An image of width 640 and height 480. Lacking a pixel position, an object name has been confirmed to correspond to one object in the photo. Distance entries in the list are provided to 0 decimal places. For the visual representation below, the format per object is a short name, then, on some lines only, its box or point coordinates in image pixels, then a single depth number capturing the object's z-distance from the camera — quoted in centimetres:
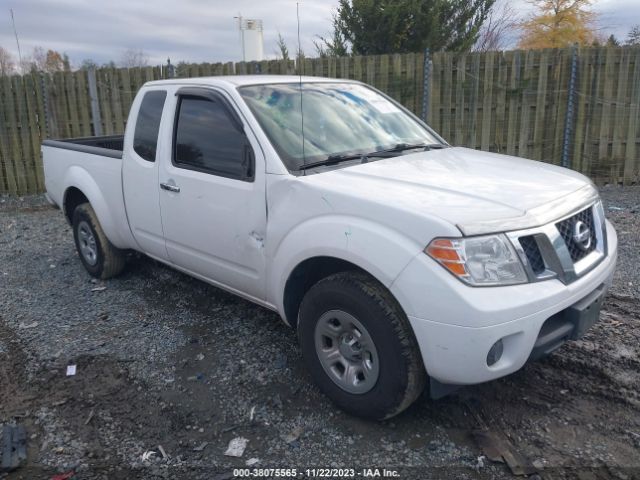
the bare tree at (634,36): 2614
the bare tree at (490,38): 2477
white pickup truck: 265
